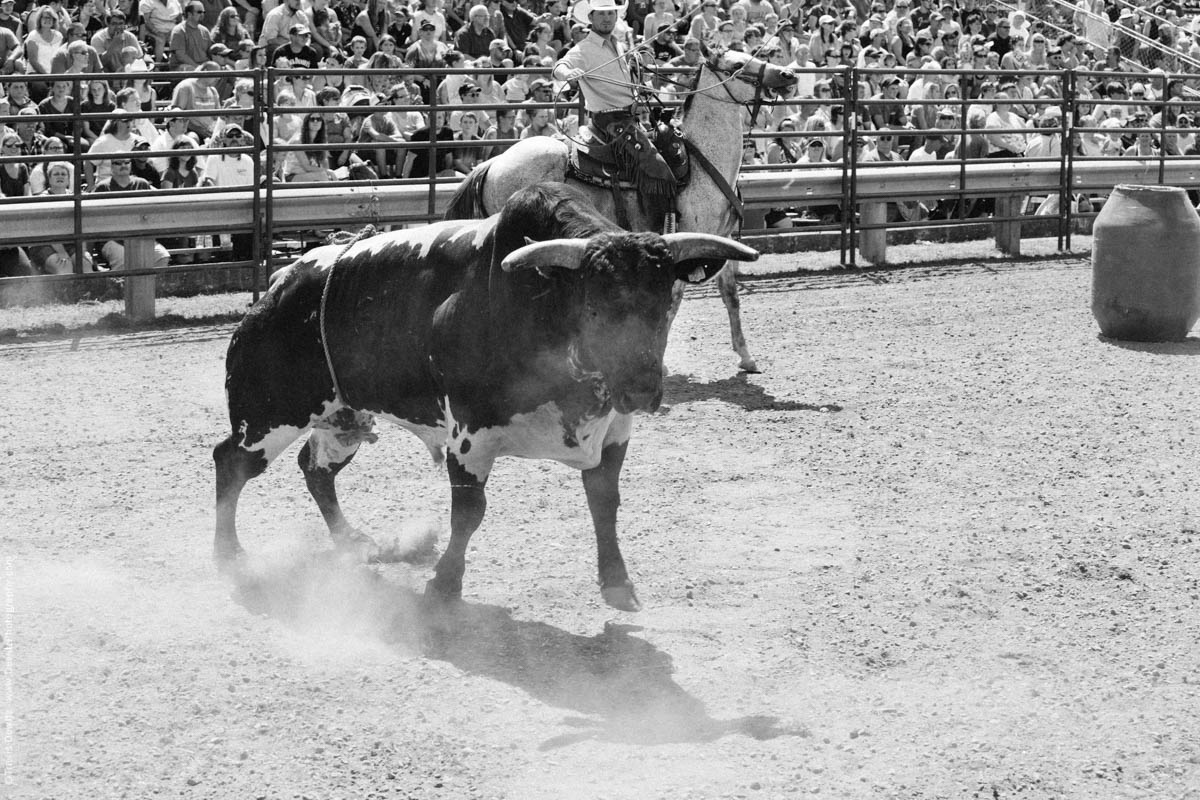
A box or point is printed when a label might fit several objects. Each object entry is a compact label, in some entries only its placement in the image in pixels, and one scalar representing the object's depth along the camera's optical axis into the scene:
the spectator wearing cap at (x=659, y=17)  18.75
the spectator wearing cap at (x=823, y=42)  19.83
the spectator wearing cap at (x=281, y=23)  15.88
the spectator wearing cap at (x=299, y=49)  15.49
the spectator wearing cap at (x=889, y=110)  17.47
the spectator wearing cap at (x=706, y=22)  16.94
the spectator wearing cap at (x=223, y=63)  14.81
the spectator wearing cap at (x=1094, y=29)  24.91
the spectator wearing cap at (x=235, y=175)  13.79
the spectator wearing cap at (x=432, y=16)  16.97
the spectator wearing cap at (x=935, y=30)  22.30
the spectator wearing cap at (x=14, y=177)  12.66
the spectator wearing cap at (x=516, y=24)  18.66
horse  10.84
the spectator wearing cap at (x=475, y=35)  17.58
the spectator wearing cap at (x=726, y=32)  17.83
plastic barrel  11.81
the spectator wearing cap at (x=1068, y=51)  22.11
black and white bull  5.43
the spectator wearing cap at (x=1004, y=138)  18.23
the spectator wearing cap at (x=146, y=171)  13.48
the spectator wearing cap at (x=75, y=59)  13.77
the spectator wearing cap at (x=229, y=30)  15.84
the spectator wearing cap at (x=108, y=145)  13.21
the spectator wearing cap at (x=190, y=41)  15.34
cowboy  10.72
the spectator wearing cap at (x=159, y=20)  15.90
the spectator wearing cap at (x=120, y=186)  12.99
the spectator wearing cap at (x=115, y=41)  14.71
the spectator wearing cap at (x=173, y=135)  13.44
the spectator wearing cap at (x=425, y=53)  16.20
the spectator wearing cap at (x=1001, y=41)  22.70
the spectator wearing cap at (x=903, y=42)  21.55
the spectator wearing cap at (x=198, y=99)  13.80
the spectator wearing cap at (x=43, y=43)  14.54
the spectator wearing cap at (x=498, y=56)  16.34
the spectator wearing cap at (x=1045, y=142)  18.22
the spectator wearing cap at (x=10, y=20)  14.74
